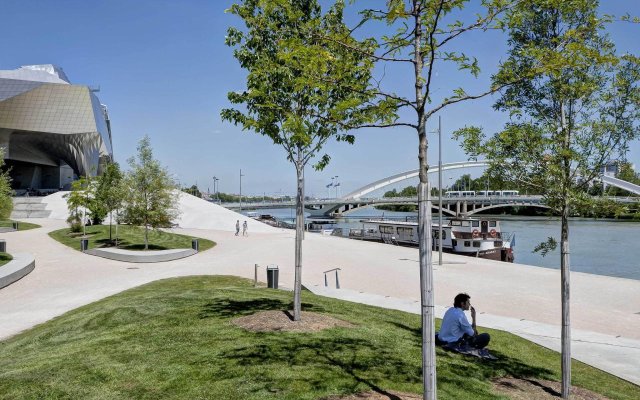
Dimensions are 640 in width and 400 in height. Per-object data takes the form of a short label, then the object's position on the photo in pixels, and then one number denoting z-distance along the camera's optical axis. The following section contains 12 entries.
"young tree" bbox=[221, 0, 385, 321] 10.79
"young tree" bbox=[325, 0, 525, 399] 5.66
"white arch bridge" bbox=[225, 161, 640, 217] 89.75
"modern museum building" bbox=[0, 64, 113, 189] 88.88
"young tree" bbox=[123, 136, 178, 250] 31.52
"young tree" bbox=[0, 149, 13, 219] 25.20
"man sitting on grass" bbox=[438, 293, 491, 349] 9.67
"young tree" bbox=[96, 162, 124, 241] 36.62
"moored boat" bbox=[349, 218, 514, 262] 45.59
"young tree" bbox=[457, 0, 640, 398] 8.09
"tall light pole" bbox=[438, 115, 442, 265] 32.09
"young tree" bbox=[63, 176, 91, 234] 42.12
